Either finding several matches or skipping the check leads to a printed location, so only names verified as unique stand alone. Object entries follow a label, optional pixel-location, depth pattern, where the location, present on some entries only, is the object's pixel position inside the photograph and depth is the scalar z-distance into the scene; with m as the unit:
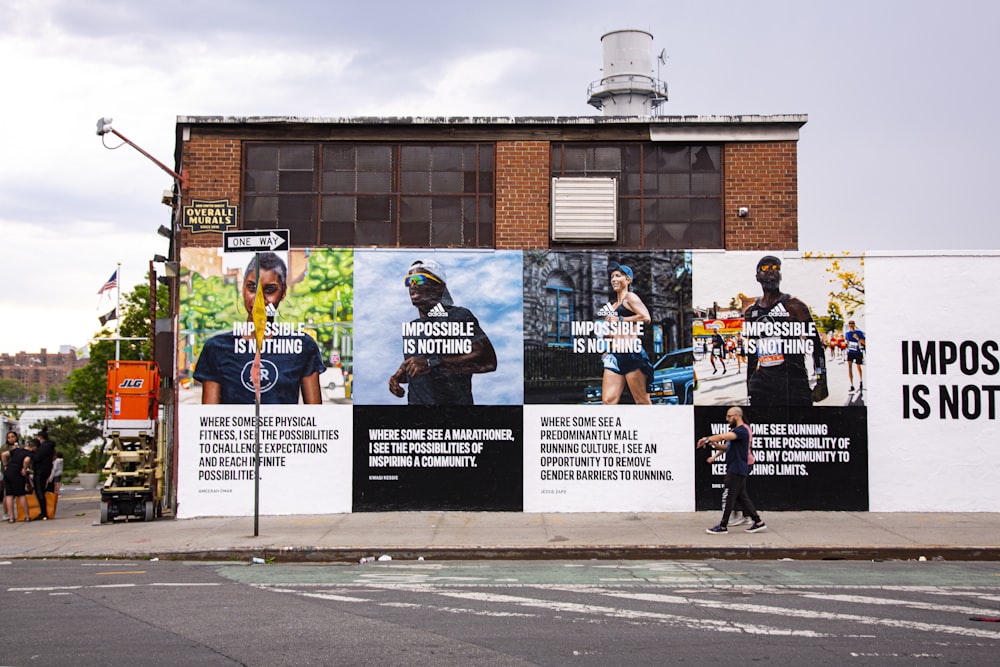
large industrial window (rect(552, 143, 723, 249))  16.48
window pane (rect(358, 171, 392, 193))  16.59
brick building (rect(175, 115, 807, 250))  16.30
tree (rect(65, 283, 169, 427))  37.47
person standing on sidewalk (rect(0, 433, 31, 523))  16.56
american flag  25.86
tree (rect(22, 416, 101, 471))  43.69
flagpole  25.28
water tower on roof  30.17
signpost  13.07
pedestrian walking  13.16
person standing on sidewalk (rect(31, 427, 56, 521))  16.95
